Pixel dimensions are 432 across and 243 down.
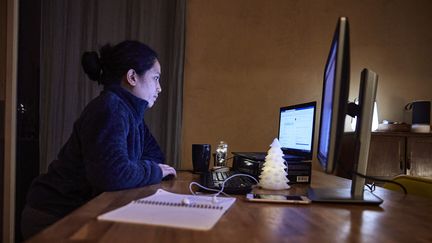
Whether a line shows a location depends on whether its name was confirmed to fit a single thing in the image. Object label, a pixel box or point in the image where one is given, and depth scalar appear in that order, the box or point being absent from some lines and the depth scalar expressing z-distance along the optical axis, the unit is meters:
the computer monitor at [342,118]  0.92
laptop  1.62
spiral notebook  0.77
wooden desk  0.68
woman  1.14
